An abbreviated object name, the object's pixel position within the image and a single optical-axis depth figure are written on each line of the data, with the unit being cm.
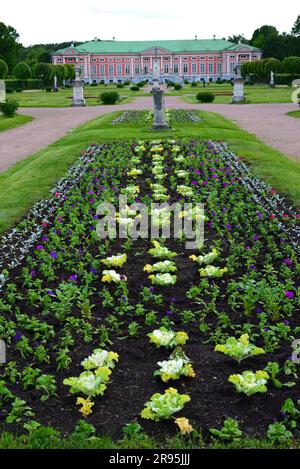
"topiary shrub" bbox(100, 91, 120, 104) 3434
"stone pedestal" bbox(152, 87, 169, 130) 1630
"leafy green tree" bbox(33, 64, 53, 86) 5609
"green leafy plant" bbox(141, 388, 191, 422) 338
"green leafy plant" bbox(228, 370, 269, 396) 359
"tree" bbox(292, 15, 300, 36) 7144
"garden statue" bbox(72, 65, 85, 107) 3438
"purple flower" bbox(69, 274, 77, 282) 538
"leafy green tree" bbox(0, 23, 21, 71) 6212
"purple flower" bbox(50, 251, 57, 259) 604
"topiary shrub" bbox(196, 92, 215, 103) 3350
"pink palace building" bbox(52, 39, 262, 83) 9075
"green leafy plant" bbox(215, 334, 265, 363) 400
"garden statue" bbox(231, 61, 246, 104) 3334
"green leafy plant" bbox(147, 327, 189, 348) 421
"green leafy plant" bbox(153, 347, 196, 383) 379
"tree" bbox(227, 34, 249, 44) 11057
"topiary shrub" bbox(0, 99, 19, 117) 2544
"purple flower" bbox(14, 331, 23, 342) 432
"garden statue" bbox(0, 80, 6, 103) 2754
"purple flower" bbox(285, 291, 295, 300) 484
